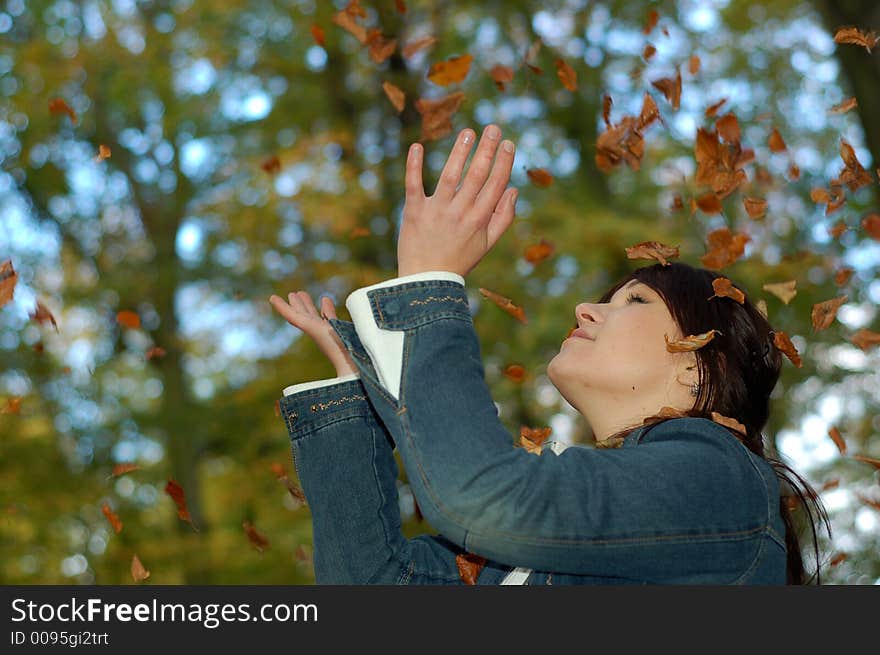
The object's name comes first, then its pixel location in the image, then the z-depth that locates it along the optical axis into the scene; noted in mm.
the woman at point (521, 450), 1636
